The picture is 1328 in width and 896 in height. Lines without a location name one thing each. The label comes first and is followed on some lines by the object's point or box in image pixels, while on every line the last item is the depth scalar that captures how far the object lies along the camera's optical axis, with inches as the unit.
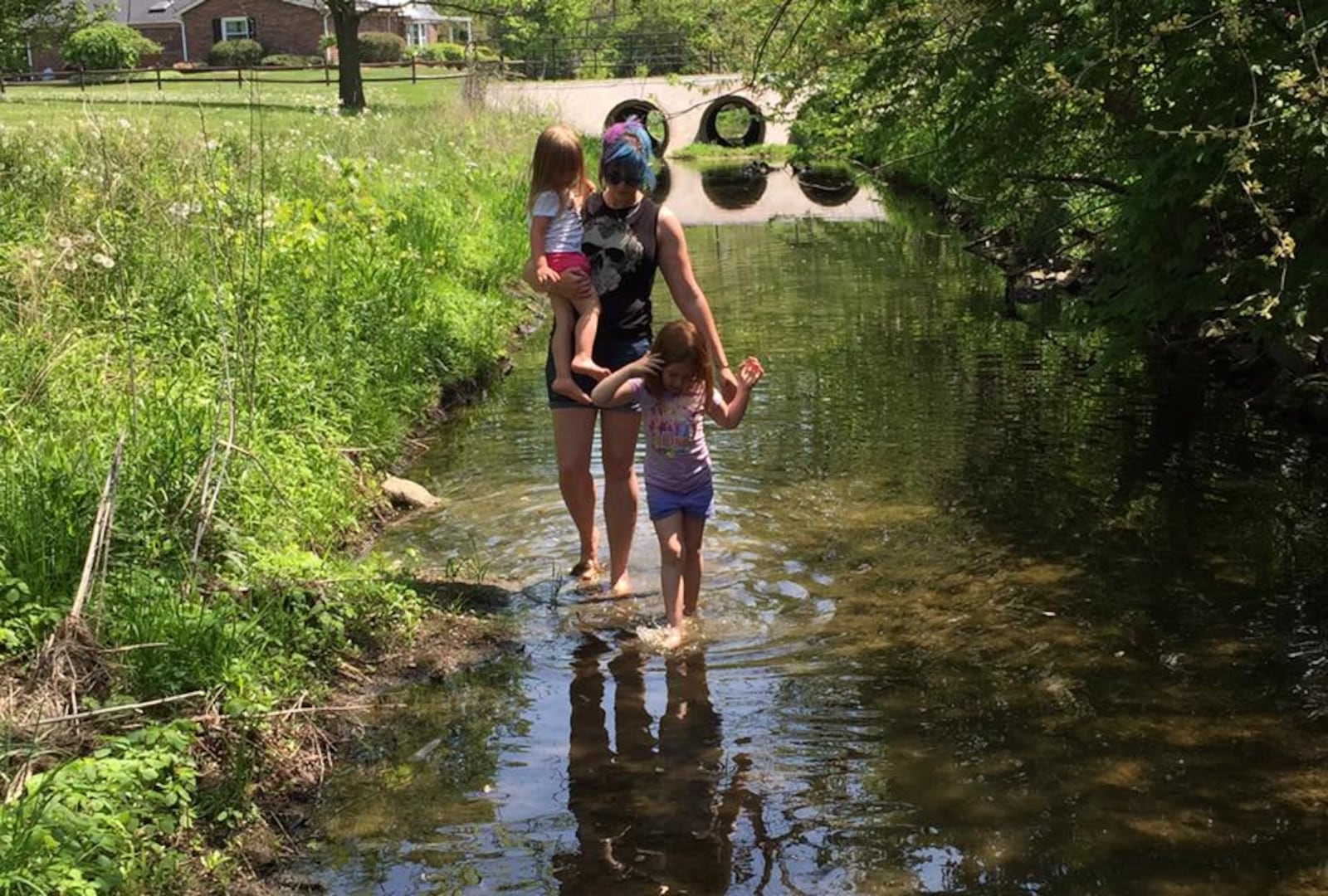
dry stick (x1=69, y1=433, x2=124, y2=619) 168.6
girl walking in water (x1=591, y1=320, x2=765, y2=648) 208.4
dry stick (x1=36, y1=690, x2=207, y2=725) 142.8
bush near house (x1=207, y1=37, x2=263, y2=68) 1934.7
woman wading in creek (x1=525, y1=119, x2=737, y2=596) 212.5
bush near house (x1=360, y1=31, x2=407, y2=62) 2363.4
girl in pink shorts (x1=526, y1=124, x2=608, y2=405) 214.1
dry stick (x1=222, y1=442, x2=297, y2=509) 202.8
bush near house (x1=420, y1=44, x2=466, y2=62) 2197.1
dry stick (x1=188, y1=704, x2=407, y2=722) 160.8
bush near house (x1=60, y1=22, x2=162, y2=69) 1793.8
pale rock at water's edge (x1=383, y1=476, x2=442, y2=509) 295.0
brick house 2284.7
